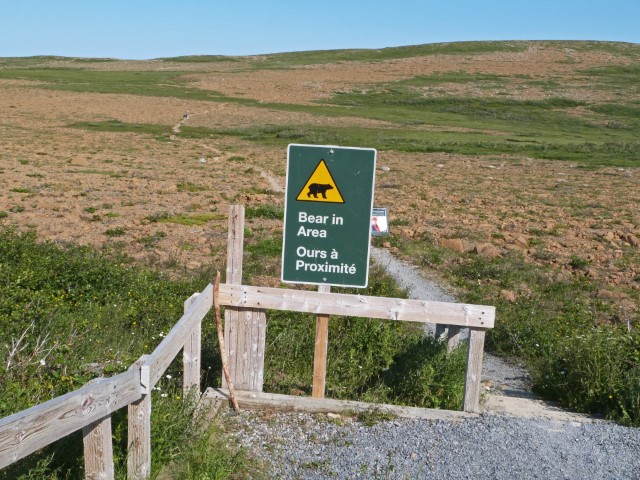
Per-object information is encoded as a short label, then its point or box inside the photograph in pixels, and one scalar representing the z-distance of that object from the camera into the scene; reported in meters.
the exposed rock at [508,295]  12.01
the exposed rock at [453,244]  15.90
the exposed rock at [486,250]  15.20
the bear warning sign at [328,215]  6.42
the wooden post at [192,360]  6.04
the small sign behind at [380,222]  12.09
